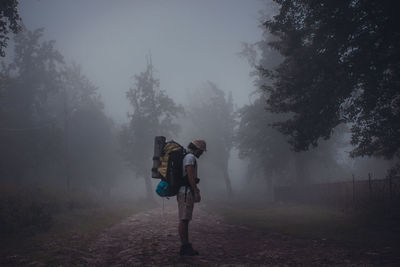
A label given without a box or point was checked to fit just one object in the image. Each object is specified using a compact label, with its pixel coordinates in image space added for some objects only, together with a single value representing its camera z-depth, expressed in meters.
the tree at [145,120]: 35.41
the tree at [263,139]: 24.97
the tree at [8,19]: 12.60
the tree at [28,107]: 27.44
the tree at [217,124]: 39.97
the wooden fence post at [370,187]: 13.08
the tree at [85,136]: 33.50
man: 5.98
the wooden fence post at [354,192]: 14.20
